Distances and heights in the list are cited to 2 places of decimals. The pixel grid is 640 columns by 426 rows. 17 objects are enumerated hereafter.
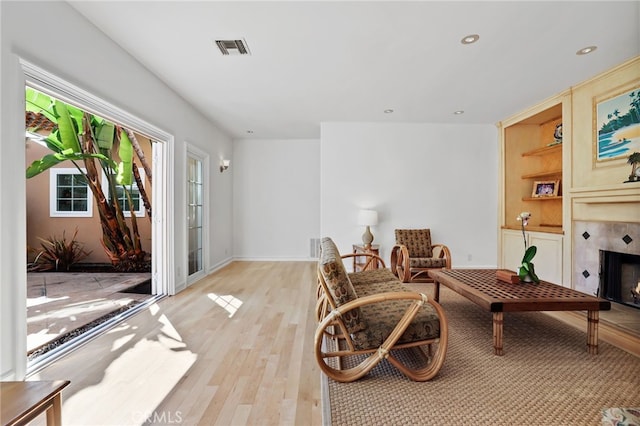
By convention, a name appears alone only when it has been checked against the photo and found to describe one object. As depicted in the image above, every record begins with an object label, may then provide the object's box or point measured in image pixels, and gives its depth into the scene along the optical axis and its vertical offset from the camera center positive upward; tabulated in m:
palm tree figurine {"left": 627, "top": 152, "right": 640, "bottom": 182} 3.11 +0.49
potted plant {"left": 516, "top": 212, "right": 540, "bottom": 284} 2.80 -0.55
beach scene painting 3.14 +0.94
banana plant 3.90 +0.79
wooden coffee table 2.33 -0.70
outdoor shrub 5.49 -0.84
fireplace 3.31 -0.73
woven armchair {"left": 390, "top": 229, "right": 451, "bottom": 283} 4.50 -0.72
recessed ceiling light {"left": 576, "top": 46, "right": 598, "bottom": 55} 2.88 +1.58
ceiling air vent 2.77 +1.57
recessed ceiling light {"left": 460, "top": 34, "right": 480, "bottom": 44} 2.68 +1.57
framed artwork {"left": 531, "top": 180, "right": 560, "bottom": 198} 4.59 +0.38
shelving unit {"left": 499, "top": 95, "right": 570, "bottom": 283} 4.58 +0.60
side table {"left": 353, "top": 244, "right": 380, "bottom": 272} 4.86 -0.65
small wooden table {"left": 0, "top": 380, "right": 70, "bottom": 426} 1.00 -0.68
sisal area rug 1.66 -1.12
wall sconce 5.95 +0.95
